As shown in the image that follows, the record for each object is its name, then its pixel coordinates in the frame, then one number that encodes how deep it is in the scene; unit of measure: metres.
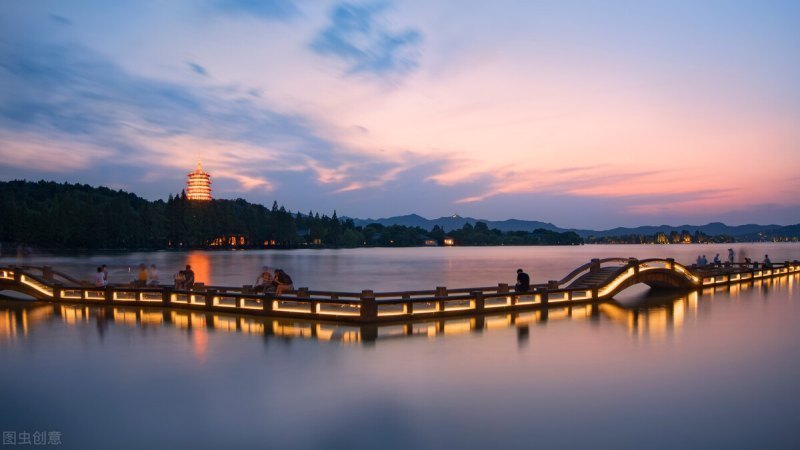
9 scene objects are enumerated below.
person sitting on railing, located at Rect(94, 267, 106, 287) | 24.58
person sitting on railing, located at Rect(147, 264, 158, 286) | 25.79
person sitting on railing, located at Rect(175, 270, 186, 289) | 24.23
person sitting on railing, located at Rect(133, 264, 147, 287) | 25.23
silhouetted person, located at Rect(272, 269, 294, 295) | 21.84
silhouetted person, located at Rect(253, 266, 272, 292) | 22.00
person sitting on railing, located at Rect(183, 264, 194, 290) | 24.50
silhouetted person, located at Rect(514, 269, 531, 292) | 23.33
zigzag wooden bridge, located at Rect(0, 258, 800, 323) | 19.12
